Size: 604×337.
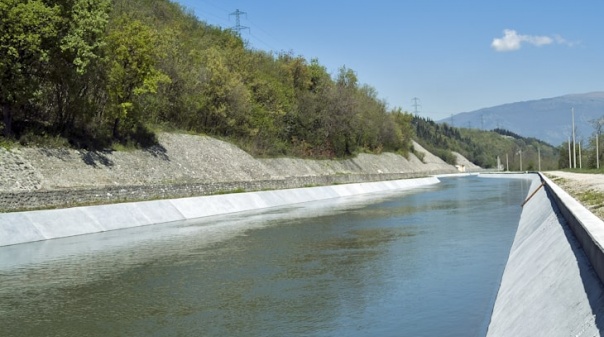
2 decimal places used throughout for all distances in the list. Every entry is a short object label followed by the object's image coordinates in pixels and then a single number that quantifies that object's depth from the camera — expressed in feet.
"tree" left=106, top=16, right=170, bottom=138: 170.30
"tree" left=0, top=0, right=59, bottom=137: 123.24
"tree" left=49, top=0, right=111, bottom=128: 136.36
